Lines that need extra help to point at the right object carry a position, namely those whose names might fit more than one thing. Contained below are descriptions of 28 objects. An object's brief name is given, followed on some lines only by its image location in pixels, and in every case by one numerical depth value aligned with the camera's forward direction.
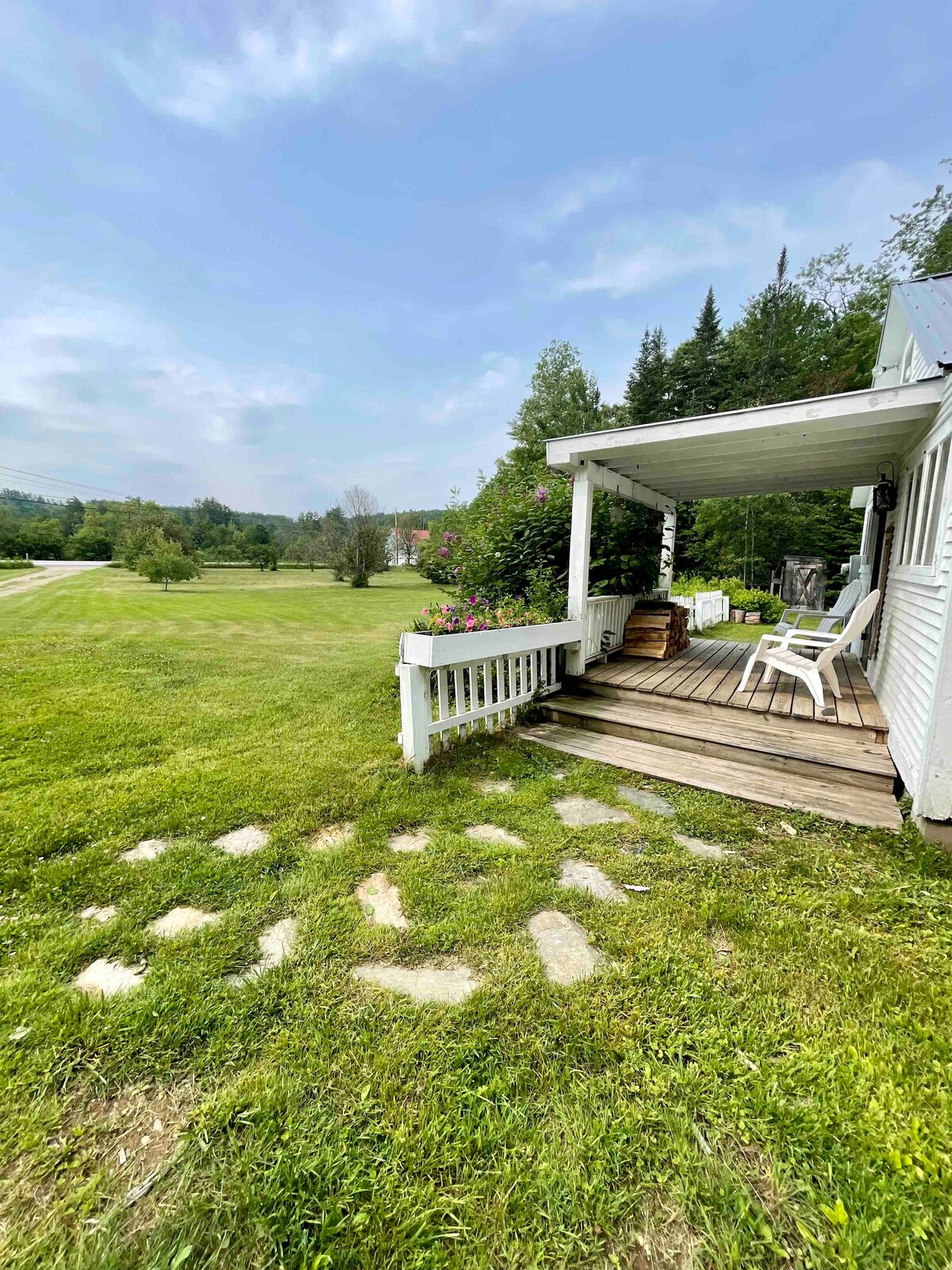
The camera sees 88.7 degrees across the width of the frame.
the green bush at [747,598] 12.39
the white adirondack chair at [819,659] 3.82
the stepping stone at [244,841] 2.44
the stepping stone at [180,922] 1.88
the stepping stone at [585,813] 2.77
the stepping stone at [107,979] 1.61
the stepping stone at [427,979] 1.64
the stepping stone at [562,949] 1.73
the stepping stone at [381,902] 1.98
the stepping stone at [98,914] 1.94
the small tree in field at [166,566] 23.25
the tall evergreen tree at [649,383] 23.20
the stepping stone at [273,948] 1.69
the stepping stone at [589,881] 2.15
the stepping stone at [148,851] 2.34
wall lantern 4.88
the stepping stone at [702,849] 2.44
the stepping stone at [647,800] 2.90
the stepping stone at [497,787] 3.16
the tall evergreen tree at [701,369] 22.16
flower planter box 3.20
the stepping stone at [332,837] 2.51
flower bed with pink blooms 3.84
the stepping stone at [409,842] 2.51
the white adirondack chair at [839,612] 5.20
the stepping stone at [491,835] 2.59
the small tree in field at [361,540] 28.72
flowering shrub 5.52
